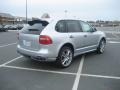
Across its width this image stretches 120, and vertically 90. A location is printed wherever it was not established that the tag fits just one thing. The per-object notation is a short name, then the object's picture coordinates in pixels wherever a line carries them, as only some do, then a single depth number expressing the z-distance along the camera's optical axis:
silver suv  3.17
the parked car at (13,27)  24.42
